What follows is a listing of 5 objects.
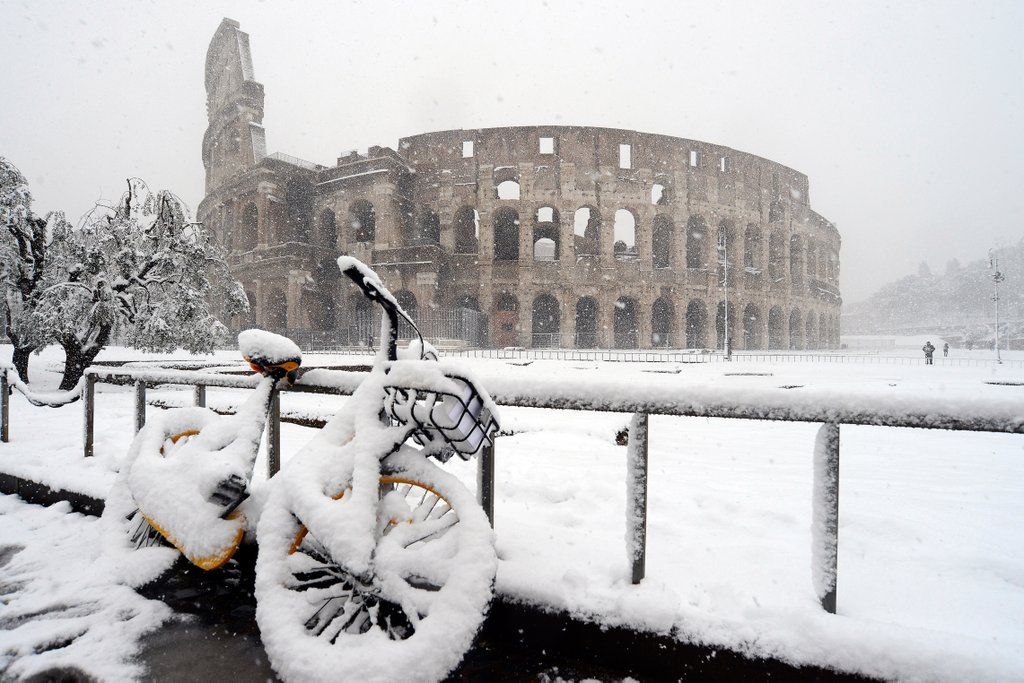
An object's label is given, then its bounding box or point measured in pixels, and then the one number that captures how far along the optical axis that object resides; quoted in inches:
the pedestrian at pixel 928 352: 1005.2
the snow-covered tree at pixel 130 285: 418.9
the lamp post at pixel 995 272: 1358.3
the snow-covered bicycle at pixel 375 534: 59.6
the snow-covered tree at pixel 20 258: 430.0
